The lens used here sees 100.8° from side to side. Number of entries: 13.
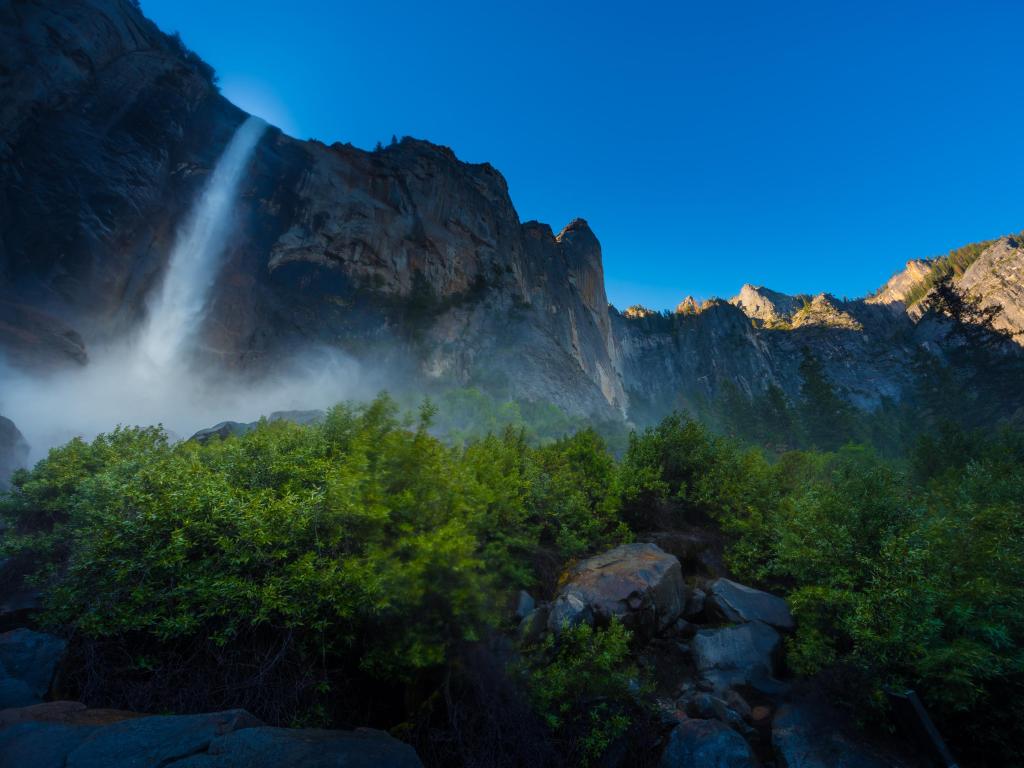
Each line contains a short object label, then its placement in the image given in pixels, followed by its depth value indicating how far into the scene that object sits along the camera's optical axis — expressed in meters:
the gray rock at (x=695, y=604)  9.66
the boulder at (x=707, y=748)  5.96
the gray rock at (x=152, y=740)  3.64
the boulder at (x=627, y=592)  8.21
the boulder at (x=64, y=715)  4.12
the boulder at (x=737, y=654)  7.81
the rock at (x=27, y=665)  5.05
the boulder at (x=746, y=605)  9.01
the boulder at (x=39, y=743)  3.59
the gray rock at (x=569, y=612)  7.78
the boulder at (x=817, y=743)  5.93
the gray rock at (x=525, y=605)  8.20
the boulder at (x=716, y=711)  6.75
